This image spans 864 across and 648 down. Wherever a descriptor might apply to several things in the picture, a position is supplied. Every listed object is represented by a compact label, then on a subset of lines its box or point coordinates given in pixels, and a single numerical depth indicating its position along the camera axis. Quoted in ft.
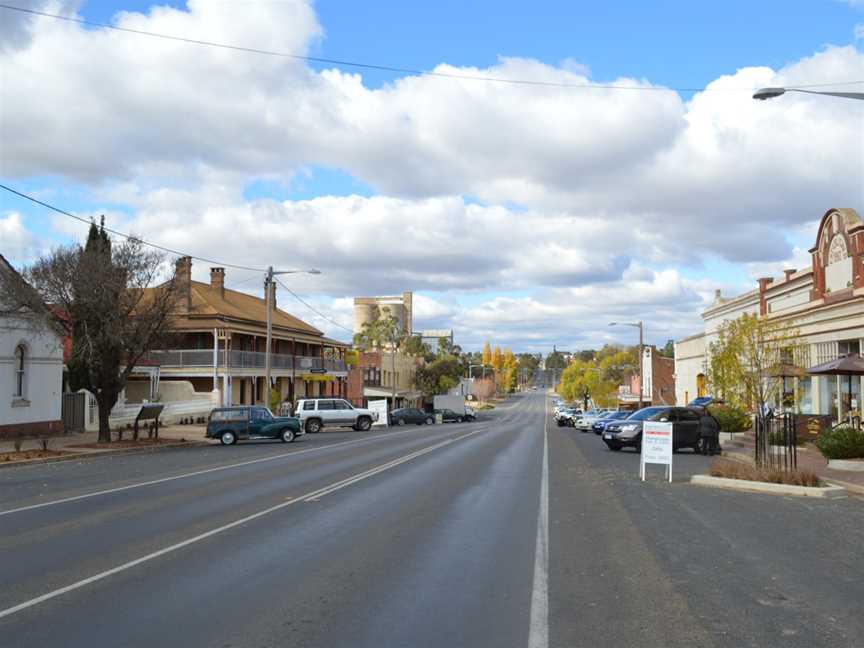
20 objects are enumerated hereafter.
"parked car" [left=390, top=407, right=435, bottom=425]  208.54
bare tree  90.89
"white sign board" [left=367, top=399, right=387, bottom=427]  185.06
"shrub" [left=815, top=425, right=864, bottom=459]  65.10
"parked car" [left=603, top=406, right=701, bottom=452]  93.15
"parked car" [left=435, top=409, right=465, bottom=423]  249.55
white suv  151.12
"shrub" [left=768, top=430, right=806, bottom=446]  69.46
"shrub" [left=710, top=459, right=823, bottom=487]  53.47
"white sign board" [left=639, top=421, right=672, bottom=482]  59.77
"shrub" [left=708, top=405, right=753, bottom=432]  107.55
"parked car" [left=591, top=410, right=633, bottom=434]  142.61
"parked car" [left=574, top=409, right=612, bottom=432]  174.09
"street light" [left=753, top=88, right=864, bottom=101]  43.91
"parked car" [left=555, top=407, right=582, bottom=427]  203.91
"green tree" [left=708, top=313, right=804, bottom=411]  66.64
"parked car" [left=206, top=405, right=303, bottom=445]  111.24
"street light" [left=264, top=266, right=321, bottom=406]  133.92
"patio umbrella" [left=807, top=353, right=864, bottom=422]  75.56
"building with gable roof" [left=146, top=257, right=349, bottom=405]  159.12
